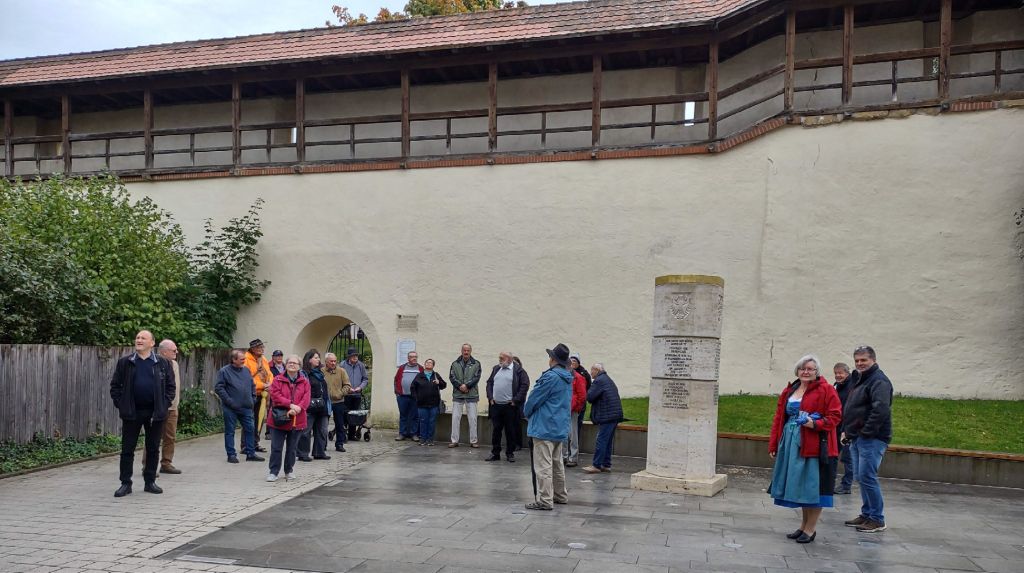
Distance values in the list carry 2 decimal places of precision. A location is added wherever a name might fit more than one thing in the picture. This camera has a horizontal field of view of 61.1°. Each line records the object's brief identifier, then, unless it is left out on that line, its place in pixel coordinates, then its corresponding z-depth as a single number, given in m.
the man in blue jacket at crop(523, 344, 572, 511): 9.22
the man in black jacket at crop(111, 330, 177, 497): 9.33
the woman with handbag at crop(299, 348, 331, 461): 12.35
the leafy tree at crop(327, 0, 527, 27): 30.42
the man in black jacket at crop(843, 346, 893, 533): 8.44
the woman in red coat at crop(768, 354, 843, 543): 7.77
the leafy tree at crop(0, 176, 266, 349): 12.58
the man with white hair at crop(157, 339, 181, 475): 10.82
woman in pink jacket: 10.52
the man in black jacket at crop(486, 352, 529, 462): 13.12
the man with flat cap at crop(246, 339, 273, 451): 13.06
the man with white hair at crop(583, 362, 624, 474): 11.95
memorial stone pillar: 10.45
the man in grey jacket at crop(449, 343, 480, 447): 14.52
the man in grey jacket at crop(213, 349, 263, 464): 12.11
